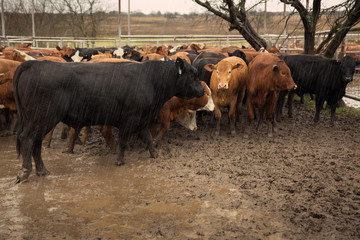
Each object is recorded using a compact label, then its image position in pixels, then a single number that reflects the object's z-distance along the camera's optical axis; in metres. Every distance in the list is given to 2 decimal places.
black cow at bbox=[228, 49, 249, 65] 9.34
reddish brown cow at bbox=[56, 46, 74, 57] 11.98
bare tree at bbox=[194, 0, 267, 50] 10.87
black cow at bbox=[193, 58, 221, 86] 8.29
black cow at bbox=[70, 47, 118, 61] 12.75
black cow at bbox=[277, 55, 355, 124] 8.55
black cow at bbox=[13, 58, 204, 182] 5.08
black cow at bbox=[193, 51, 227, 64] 9.70
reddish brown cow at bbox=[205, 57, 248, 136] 7.26
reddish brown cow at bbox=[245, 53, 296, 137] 7.35
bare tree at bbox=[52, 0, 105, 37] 36.53
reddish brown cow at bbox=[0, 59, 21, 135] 6.76
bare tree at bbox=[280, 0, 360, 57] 9.15
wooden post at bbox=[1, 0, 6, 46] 29.58
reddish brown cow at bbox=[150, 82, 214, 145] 6.86
